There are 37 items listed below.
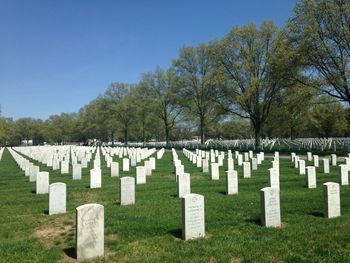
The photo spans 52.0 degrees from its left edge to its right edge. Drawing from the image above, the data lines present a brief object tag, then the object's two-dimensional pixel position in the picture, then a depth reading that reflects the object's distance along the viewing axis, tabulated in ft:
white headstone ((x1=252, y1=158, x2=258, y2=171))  65.92
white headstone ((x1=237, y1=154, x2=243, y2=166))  75.08
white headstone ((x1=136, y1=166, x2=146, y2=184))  50.65
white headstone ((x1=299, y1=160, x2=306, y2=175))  55.79
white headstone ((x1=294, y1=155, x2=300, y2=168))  67.21
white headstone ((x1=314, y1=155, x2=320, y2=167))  65.77
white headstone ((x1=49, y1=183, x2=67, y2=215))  32.50
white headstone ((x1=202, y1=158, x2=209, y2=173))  64.73
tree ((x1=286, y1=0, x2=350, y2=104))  90.84
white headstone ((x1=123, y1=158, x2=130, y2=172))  68.64
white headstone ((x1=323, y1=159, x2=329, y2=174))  56.55
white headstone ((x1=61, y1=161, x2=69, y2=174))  65.26
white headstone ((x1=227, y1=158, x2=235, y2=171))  62.39
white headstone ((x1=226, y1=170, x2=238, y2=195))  39.96
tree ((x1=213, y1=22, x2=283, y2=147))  132.87
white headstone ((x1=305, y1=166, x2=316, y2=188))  43.11
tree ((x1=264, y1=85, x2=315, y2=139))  96.53
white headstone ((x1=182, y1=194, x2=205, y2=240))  23.72
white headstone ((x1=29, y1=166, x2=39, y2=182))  55.83
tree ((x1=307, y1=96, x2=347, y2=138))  210.49
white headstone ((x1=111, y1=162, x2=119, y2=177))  59.97
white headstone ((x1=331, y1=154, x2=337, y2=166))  68.71
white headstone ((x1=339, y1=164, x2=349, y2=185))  43.47
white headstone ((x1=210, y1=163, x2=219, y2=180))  52.65
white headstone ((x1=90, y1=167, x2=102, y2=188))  47.12
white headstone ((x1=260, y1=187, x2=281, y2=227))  26.30
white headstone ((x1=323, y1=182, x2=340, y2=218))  28.55
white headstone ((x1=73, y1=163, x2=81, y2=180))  56.34
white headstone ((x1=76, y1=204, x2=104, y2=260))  21.09
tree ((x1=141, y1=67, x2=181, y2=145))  202.69
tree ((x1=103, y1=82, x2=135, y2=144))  230.07
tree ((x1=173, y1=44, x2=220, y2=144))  170.40
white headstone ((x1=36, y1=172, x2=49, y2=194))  43.50
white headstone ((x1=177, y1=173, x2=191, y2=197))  39.19
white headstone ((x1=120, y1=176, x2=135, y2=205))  35.22
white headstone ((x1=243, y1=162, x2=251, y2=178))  54.13
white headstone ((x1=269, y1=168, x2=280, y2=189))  42.23
